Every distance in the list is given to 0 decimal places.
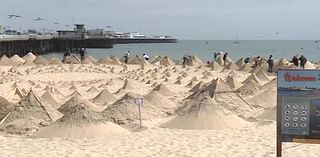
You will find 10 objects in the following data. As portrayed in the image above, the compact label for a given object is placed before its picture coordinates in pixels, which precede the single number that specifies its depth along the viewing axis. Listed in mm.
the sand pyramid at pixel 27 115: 12094
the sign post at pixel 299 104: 6680
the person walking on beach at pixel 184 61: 33169
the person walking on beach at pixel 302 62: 27623
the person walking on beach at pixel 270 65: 28641
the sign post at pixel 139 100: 11211
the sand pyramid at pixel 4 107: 13516
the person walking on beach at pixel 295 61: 28009
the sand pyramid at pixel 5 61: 30953
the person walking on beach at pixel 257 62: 30975
